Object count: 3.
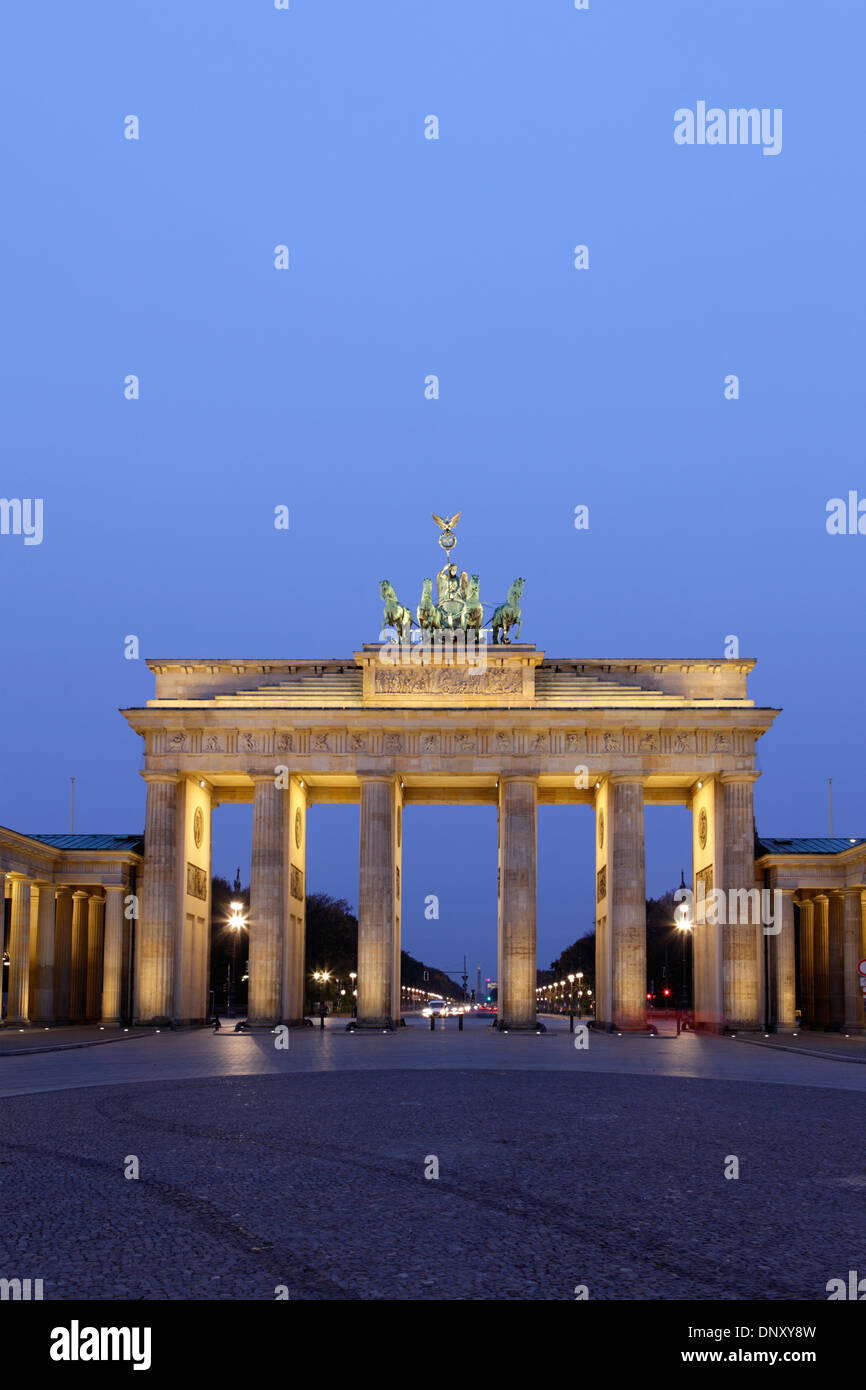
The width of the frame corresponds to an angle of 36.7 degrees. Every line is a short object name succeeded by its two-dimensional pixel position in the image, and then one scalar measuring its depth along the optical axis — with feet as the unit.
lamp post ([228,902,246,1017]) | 215.10
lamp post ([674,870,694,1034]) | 227.12
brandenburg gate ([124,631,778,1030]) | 213.05
